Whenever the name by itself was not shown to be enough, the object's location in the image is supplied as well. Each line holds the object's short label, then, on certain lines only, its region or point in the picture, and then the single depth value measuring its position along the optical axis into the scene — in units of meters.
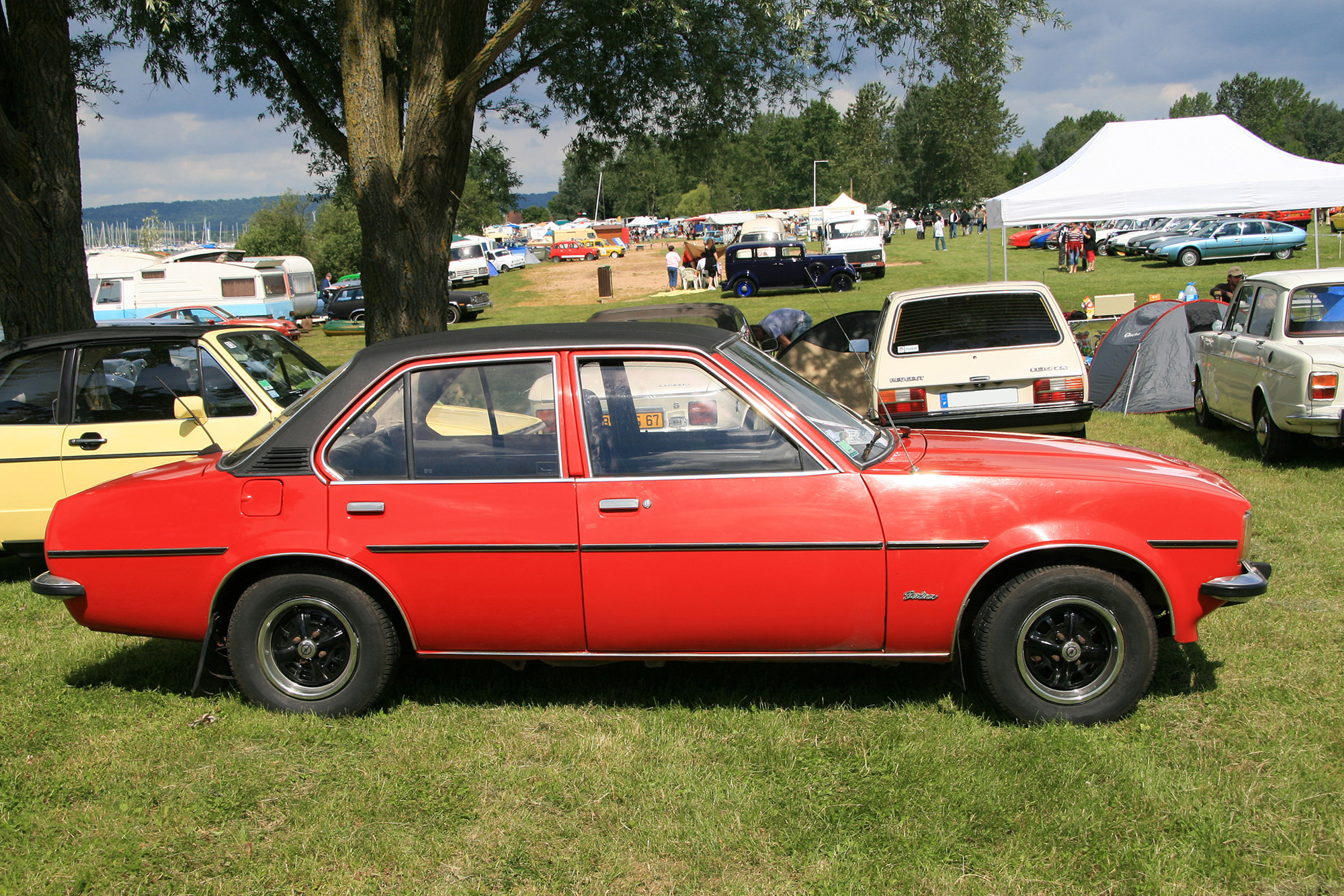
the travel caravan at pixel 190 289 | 33.19
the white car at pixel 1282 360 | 7.61
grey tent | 11.34
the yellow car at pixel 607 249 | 67.25
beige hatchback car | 7.85
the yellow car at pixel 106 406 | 6.13
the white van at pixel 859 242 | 33.72
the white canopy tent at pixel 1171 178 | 14.38
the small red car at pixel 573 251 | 67.06
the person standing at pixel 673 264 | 35.62
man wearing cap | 14.55
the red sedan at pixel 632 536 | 3.68
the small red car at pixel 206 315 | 27.97
